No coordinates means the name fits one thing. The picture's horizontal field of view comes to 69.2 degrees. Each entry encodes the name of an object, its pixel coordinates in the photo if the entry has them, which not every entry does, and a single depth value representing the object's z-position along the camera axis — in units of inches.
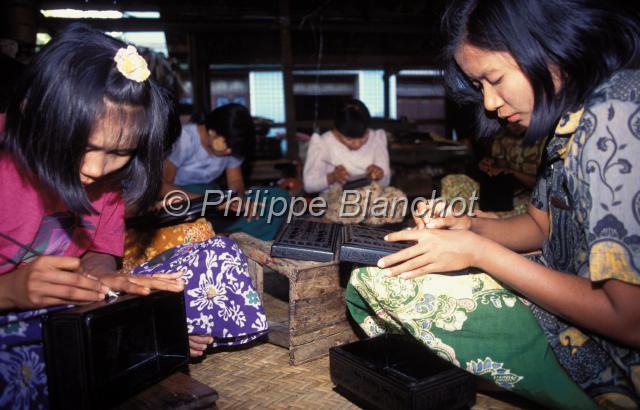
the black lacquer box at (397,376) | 54.4
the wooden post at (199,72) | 258.1
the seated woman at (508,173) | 144.4
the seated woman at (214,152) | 148.6
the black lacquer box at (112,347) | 47.2
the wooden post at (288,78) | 229.3
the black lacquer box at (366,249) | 55.0
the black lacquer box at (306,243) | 70.1
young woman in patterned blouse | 41.6
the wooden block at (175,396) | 54.4
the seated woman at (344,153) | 177.9
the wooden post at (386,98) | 302.0
